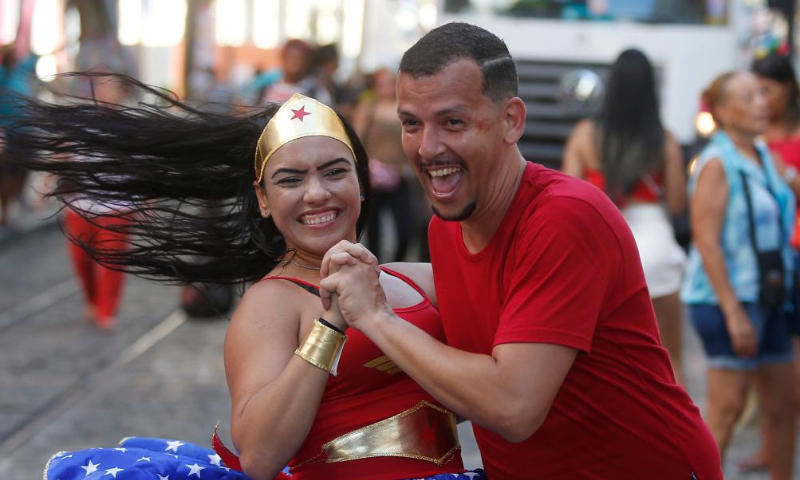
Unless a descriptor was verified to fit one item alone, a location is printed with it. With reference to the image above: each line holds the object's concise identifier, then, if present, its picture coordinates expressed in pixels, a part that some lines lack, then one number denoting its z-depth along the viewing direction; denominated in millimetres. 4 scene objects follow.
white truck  22656
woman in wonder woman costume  5227
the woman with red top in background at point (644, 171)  11195
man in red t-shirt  4793
